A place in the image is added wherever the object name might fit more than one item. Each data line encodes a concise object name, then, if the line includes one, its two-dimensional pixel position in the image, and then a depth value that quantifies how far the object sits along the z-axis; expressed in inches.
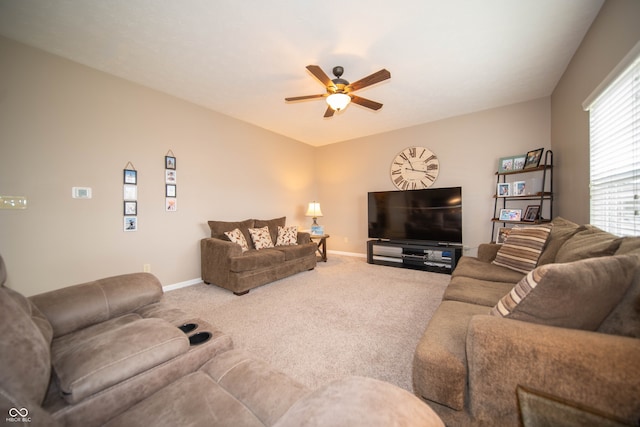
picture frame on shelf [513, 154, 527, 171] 130.2
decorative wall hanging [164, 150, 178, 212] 122.0
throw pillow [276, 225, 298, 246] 155.6
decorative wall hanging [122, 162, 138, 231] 108.3
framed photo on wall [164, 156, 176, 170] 121.7
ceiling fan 81.6
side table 173.0
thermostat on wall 95.4
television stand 143.6
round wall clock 163.6
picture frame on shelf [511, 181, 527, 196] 130.3
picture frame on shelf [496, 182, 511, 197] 134.0
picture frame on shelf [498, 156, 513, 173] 134.3
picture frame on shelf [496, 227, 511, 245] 115.2
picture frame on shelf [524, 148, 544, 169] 121.5
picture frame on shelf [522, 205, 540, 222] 123.0
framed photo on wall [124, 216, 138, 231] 108.7
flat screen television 147.8
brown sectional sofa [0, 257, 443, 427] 20.5
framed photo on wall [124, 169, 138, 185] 108.1
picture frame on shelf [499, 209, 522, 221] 129.2
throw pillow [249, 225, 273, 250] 141.9
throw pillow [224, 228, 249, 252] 130.6
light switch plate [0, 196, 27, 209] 81.7
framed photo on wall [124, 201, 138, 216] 108.3
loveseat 113.6
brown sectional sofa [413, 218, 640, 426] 23.9
